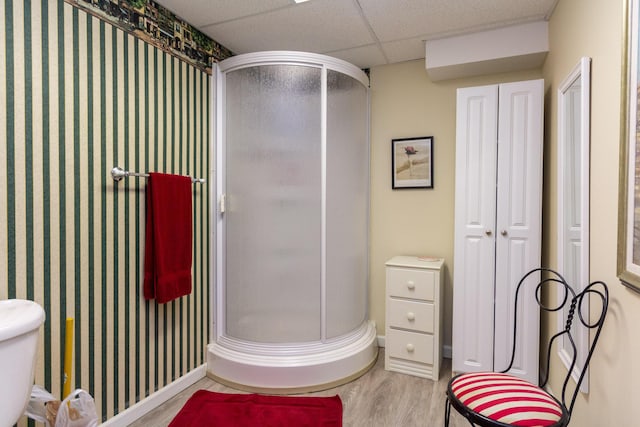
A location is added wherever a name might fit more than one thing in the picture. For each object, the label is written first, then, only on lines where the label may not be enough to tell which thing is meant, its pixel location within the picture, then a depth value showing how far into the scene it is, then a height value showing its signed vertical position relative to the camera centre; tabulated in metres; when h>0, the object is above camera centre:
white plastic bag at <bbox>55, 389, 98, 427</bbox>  1.43 -0.82
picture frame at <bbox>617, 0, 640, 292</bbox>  1.10 +0.14
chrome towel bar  1.85 +0.16
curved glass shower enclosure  2.41 -0.12
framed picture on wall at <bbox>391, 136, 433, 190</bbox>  2.89 +0.35
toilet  1.14 -0.50
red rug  2.00 -1.19
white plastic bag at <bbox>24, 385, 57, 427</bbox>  1.44 -0.80
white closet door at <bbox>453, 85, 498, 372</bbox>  2.35 -0.14
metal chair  1.26 -0.72
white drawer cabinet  2.53 -0.79
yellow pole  1.58 -0.66
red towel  2.03 -0.20
